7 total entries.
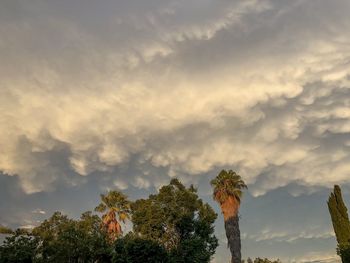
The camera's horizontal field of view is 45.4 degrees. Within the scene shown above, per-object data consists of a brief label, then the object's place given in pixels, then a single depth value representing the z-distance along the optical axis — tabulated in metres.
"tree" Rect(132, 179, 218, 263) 54.38
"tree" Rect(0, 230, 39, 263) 42.91
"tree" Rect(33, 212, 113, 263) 42.25
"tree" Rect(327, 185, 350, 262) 59.00
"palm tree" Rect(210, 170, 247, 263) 57.50
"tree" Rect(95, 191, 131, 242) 61.44
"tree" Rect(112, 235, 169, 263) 48.75
